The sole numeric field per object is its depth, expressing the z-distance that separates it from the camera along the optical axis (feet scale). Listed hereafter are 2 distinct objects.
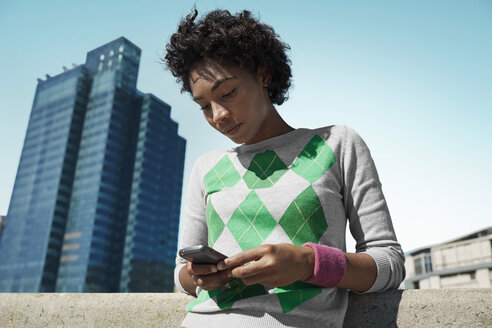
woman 4.59
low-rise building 72.23
